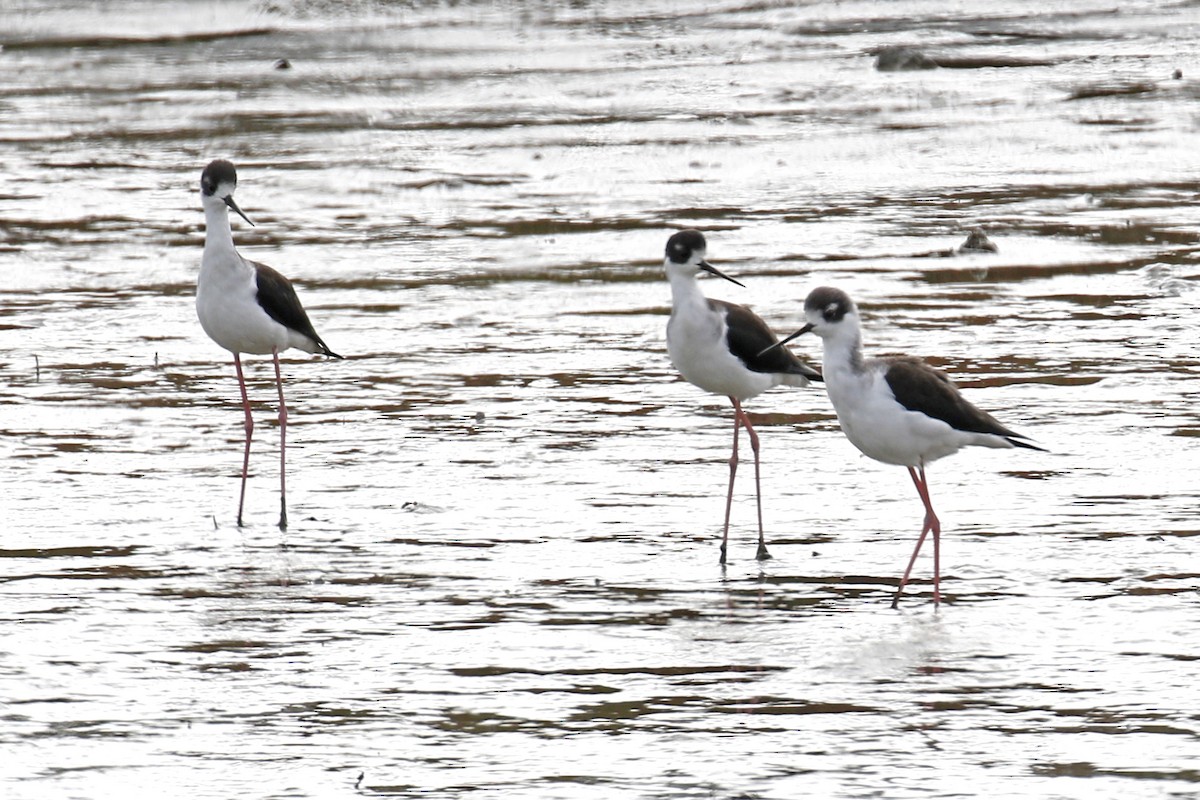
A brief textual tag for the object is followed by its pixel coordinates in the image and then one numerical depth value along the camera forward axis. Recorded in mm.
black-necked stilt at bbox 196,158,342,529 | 19562
